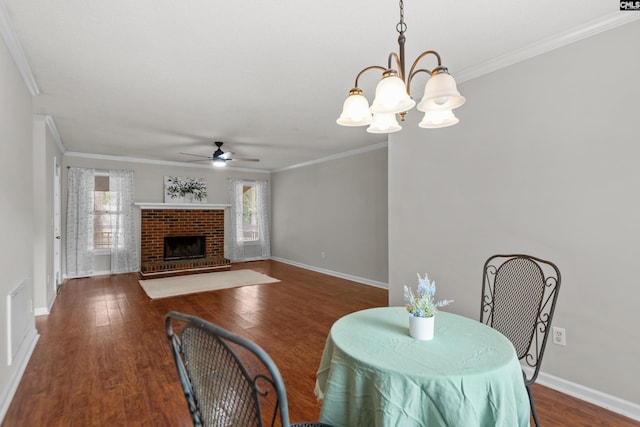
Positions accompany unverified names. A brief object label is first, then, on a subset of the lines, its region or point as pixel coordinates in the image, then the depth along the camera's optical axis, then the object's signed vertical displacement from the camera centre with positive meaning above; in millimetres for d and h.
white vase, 1398 -506
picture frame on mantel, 7148 +593
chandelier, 1387 +530
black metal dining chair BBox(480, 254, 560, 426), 1759 -514
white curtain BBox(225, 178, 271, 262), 7949 -335
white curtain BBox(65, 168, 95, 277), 6004 -126
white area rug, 5062 -1213
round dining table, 1089 -607
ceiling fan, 5043 +952
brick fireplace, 6785 -415
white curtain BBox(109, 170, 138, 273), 6473 -118
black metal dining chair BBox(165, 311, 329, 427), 782 -457
